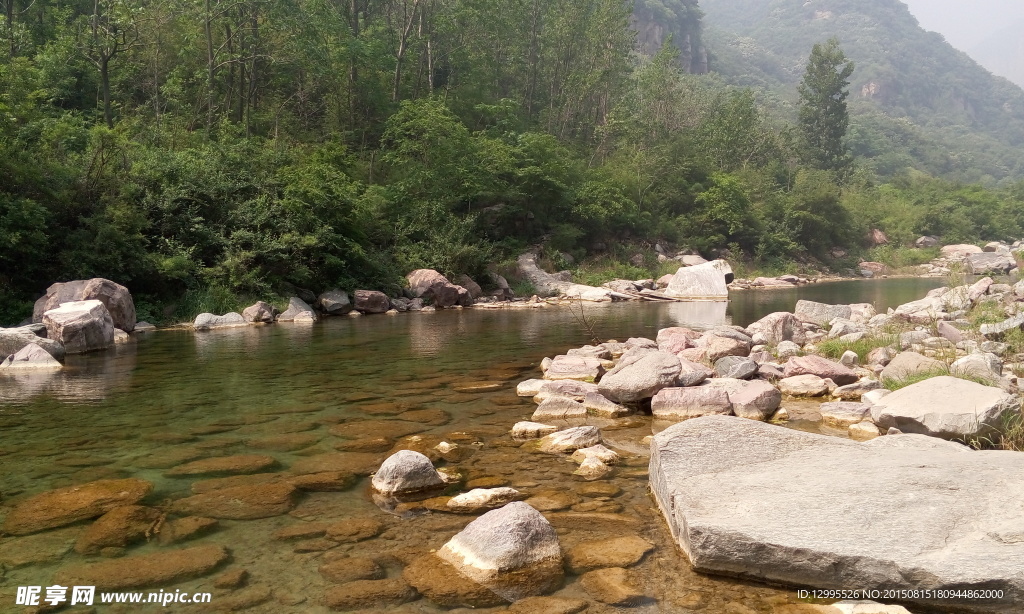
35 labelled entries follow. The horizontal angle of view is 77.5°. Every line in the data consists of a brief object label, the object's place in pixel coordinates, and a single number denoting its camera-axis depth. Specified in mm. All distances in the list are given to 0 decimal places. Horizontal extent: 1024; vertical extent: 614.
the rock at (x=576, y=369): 9758
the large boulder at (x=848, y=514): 3357
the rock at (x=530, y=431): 6758
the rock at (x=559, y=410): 7656
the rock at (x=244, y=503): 4668
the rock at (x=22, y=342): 11391
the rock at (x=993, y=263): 39219
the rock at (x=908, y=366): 8138
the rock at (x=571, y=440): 6254
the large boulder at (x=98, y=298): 14398
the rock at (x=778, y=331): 12688
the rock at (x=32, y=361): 10945
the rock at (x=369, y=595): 3467
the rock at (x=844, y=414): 7312
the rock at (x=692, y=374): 8372
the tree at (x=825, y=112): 68688
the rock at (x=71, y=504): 4422
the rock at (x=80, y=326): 12758
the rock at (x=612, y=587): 3561
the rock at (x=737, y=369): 9055
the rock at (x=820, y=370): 8953
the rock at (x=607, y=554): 3955
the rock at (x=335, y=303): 21203
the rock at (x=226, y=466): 5555
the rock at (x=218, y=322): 17312
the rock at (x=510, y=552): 3709
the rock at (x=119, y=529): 4094
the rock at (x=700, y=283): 29578
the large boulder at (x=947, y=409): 5805
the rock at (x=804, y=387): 8658
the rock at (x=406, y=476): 5062
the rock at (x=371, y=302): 21797
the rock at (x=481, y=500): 4715
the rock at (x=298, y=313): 19250
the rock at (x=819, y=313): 15664
